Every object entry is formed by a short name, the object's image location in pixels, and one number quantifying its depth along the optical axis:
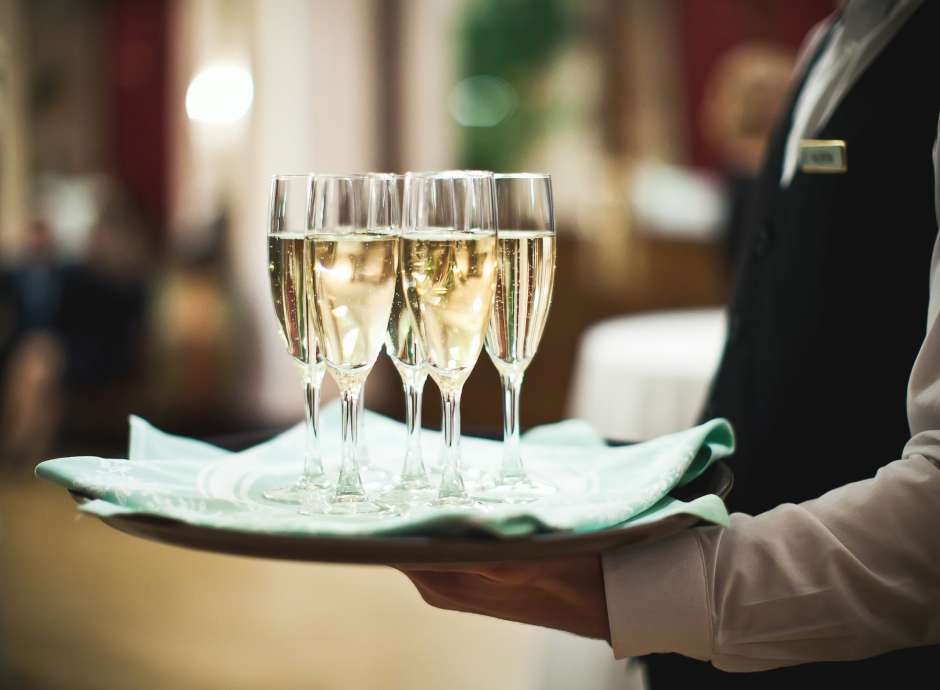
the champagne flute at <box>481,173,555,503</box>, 1.00
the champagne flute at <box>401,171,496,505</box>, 0.92
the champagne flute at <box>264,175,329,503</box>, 0.97
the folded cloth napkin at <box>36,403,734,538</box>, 0.79
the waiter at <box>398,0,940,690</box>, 0.90
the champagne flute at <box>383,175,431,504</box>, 0.99
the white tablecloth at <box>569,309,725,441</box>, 2.21
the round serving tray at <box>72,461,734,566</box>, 0.75
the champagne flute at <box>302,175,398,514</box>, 0.92
